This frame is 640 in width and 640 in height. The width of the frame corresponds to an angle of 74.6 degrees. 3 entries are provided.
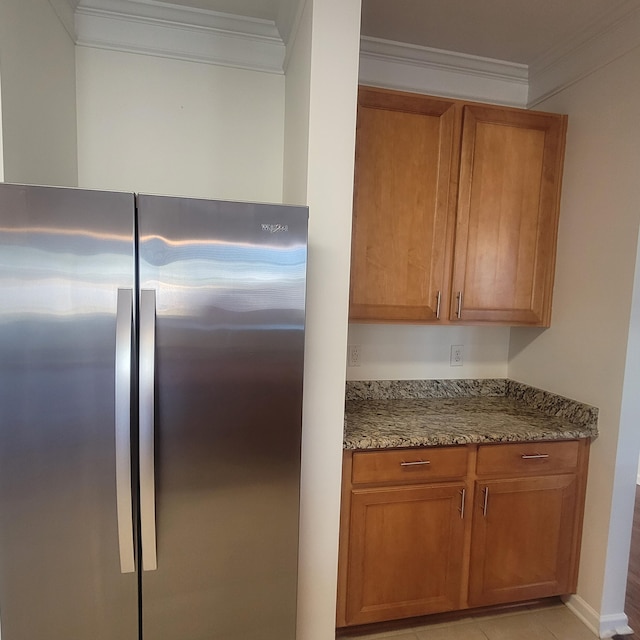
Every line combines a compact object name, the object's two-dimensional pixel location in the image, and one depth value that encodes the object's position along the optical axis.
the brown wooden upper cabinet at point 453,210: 1.89
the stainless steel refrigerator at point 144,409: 1.13
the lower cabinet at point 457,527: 1.74
